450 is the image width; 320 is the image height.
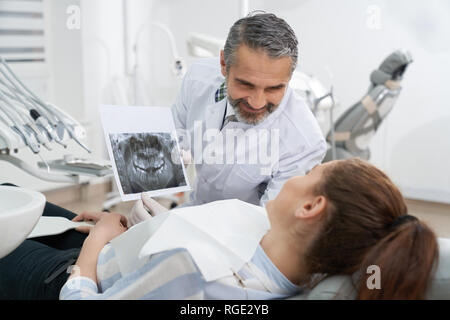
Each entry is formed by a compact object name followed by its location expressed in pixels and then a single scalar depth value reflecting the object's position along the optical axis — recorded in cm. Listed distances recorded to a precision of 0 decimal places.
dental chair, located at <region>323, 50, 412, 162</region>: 229
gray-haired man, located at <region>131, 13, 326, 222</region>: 105
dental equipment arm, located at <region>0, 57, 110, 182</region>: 112
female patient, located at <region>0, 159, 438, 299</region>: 68
